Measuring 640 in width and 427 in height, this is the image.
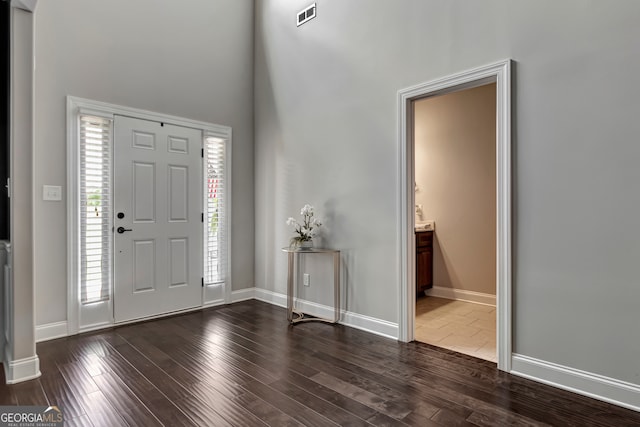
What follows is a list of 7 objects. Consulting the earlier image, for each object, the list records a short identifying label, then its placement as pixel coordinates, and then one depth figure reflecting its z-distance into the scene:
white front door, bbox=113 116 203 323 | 3.61
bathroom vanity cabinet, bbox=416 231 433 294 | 4.60
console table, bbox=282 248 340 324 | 3.61
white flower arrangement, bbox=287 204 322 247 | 3.76
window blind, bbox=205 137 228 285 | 4.34
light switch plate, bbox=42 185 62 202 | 3.18
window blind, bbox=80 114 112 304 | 3.39
